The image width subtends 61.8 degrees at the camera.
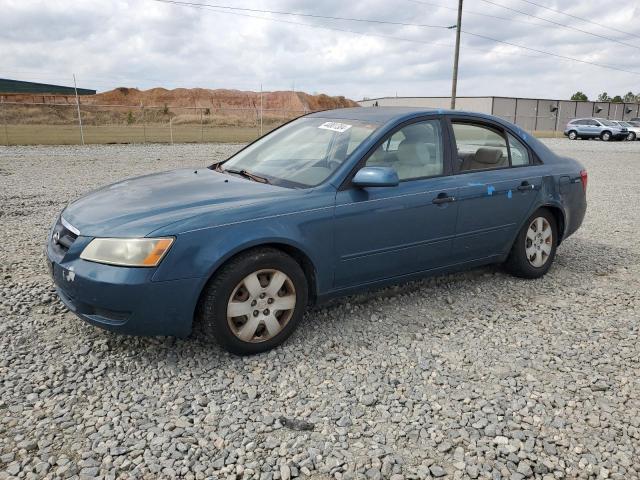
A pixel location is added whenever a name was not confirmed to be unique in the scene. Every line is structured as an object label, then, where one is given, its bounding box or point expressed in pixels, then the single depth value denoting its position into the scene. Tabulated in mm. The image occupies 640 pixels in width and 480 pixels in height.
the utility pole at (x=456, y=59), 30344
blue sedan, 3068
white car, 34000
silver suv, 33219
